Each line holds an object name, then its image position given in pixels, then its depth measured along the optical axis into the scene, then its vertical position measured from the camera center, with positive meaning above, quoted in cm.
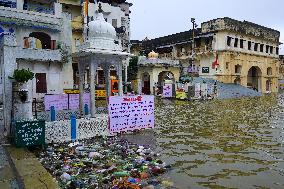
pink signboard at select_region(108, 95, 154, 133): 1262 -100
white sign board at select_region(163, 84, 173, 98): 3675 -16
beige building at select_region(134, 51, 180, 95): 4109 +278
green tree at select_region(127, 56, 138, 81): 4372 +319
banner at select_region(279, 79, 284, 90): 6406 +123
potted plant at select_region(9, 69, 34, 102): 1053 +35
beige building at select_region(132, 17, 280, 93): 4331 +620
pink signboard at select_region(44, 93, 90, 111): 1683 -64
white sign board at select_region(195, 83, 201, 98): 3475 +2
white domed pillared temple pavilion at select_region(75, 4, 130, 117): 1308 +171
